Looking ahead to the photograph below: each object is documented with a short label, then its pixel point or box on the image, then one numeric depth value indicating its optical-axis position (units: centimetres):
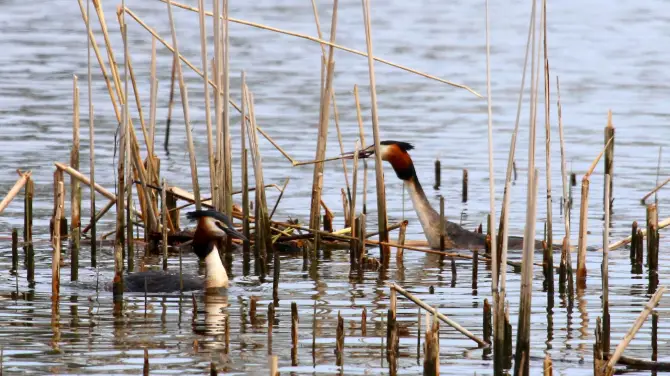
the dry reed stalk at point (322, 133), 1856
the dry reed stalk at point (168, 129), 2994
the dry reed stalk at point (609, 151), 2114
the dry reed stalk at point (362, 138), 2044
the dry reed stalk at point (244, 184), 1883
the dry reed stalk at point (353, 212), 1939
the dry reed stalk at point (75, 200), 1739
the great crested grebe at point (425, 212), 2123
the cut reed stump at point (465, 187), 2533
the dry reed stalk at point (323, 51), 1857
